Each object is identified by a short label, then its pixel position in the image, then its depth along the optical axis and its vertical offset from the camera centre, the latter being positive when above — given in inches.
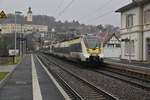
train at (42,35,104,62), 1085.1 -9.8
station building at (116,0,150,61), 1493.6 +80.2
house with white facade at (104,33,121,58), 2476.6 -6.8
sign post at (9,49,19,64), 1486.2 -31.2
